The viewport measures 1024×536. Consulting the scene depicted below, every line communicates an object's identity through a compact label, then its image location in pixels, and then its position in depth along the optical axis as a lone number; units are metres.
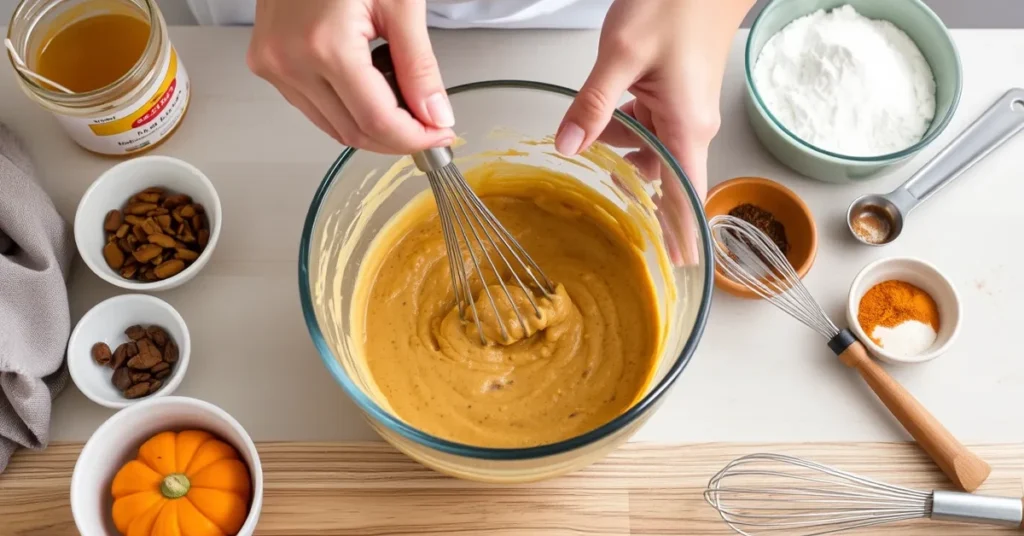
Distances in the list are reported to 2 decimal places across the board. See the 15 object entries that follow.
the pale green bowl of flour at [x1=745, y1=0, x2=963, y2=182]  1.29
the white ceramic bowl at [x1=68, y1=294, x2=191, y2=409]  1.18
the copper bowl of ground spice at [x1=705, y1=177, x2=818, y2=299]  1.25
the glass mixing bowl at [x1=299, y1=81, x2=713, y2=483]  0.94
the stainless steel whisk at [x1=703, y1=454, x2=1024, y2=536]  1.12
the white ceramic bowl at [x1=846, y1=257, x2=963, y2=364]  1.21
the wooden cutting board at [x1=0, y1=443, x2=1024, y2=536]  1.15
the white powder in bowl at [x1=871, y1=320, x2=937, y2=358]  1.23
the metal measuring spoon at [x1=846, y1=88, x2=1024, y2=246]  1.29
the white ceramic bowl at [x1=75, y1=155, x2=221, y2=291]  1.23
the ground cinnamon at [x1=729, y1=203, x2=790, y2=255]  1.28
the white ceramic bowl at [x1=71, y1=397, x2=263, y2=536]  1.07
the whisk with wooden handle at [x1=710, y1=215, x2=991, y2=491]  1.15
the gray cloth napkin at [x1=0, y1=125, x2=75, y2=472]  1.14
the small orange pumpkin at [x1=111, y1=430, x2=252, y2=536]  1.06
